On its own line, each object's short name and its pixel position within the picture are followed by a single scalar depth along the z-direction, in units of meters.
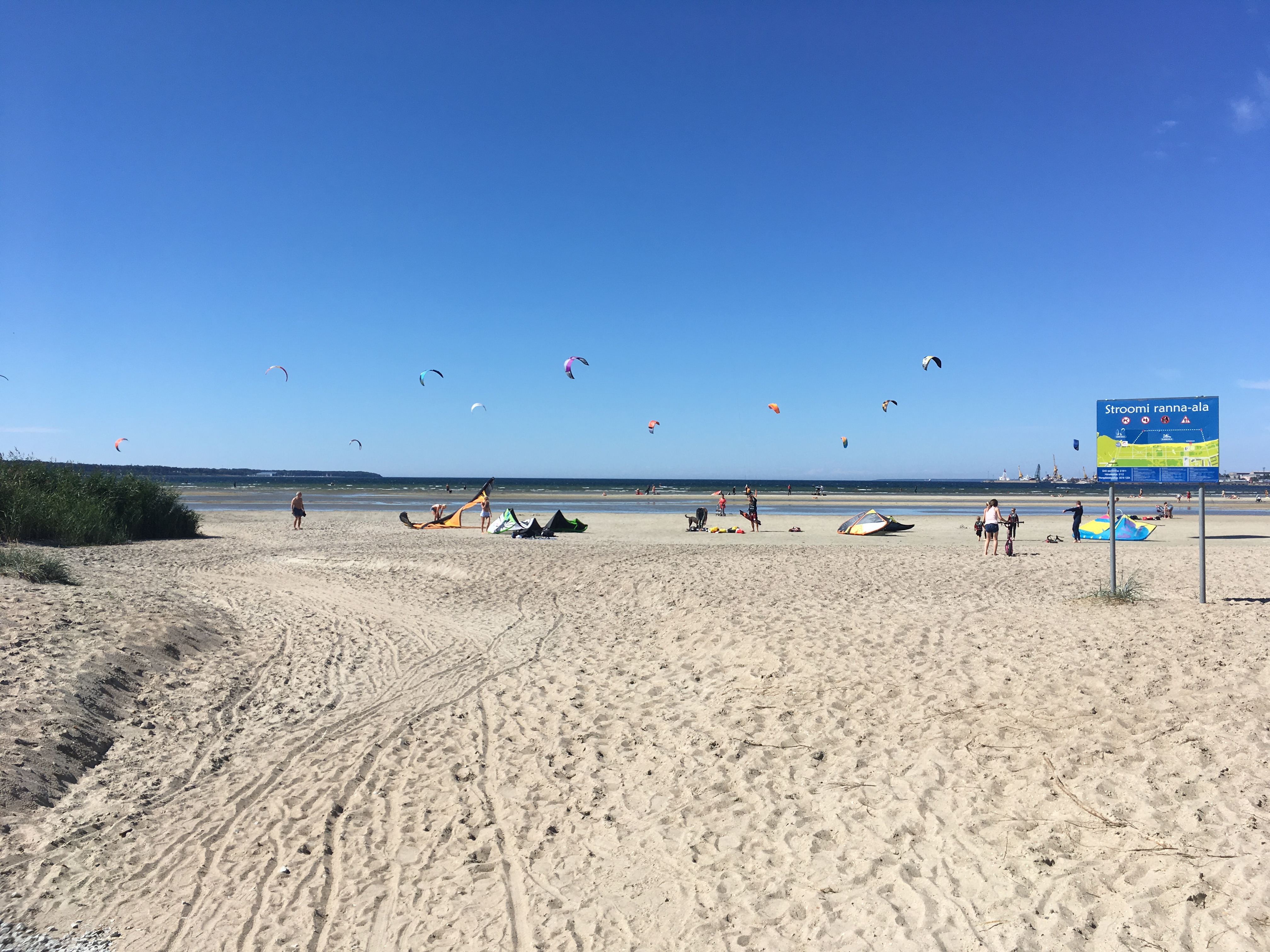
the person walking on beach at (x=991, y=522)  17.77
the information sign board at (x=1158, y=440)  9.22
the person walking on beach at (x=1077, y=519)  20.72
